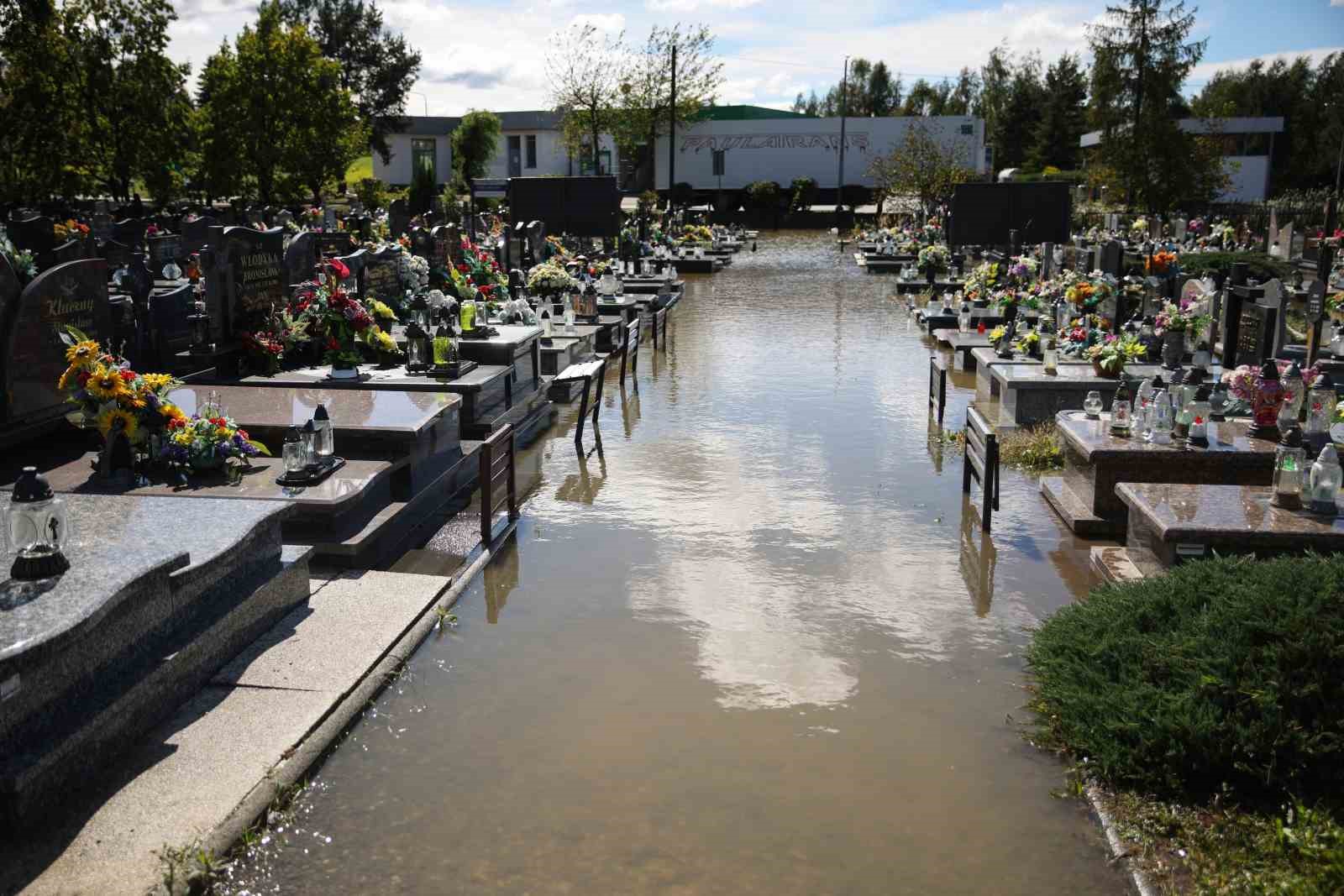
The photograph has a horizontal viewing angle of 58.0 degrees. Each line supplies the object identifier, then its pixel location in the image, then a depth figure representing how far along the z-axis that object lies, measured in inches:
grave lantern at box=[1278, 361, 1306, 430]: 356.2
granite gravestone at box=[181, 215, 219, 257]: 893.8
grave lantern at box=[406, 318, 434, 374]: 488.4
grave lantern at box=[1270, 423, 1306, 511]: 301.7
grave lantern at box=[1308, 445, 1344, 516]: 298.8
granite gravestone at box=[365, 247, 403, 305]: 601.3
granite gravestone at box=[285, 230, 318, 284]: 541.6
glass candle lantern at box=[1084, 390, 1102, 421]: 400.2
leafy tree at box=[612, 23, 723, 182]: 2652.6
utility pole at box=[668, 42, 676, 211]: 2293.3
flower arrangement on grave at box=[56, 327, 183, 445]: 338.0
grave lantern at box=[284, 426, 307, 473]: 343.0
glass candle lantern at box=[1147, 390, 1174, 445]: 364.5
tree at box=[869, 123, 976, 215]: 2012.3
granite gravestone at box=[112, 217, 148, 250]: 991.6
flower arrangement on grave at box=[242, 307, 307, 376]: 479.2
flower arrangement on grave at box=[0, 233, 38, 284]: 601.7
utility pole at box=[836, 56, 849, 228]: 2437.1
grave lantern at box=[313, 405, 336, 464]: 356.2
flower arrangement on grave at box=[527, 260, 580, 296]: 777.6
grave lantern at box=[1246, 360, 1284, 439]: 366.9
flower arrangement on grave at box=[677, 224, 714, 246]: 1731.8
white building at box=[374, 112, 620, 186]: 3043.8
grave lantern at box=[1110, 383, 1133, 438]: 375.2
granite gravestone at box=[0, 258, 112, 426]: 387.2
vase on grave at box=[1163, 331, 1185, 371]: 541.0
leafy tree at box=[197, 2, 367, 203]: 1545.3
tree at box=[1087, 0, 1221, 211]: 2043.6
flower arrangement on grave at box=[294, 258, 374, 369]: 482.9
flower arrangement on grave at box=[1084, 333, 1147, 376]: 518.6
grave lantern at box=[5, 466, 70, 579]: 221.8
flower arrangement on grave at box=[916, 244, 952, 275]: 1175.0
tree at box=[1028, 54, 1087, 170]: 3233.3
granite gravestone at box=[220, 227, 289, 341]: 491.8
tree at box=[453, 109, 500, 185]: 2773.1
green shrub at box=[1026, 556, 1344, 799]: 200.5
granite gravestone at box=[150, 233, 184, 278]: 941.8
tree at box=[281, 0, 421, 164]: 3061.0
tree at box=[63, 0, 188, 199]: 1341.0
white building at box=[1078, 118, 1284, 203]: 2391.7
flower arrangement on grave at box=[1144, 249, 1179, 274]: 832.9
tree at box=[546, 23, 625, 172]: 2600.9
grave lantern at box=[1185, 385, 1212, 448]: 361.4
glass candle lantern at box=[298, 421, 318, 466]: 347.6
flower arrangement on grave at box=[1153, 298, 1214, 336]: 552.7
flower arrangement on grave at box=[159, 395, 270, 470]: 342.3
